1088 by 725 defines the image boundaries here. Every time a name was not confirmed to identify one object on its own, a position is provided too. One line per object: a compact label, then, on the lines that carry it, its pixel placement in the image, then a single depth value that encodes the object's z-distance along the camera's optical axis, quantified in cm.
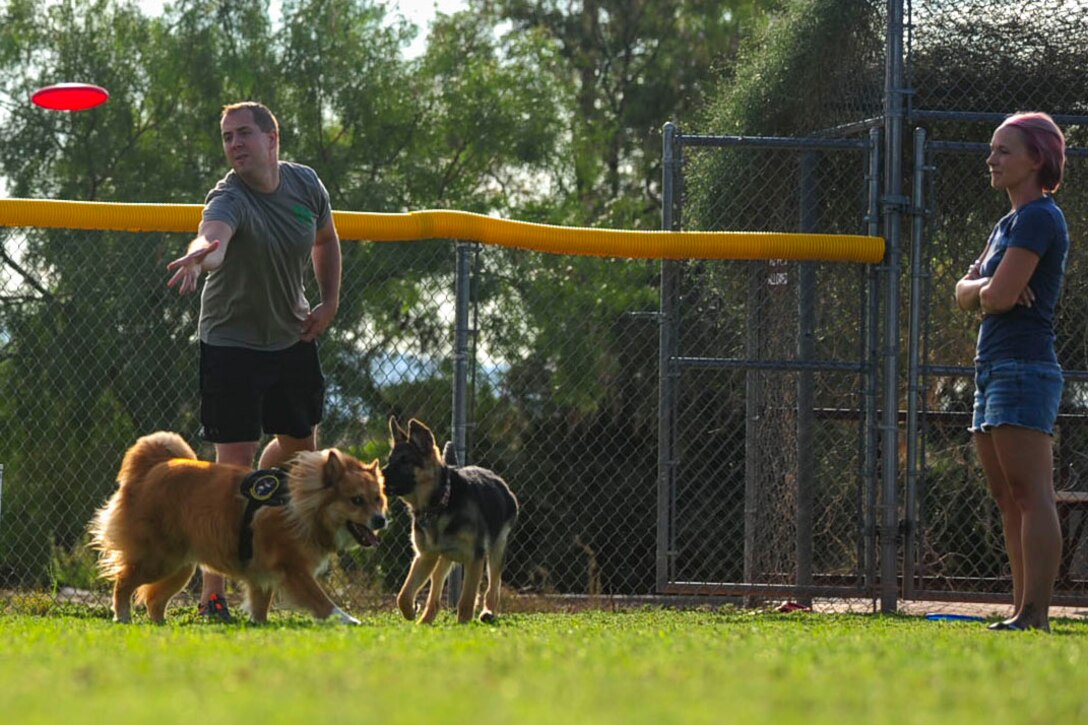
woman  1393
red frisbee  1947
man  1488
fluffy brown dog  1391
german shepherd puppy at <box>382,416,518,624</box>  1565
